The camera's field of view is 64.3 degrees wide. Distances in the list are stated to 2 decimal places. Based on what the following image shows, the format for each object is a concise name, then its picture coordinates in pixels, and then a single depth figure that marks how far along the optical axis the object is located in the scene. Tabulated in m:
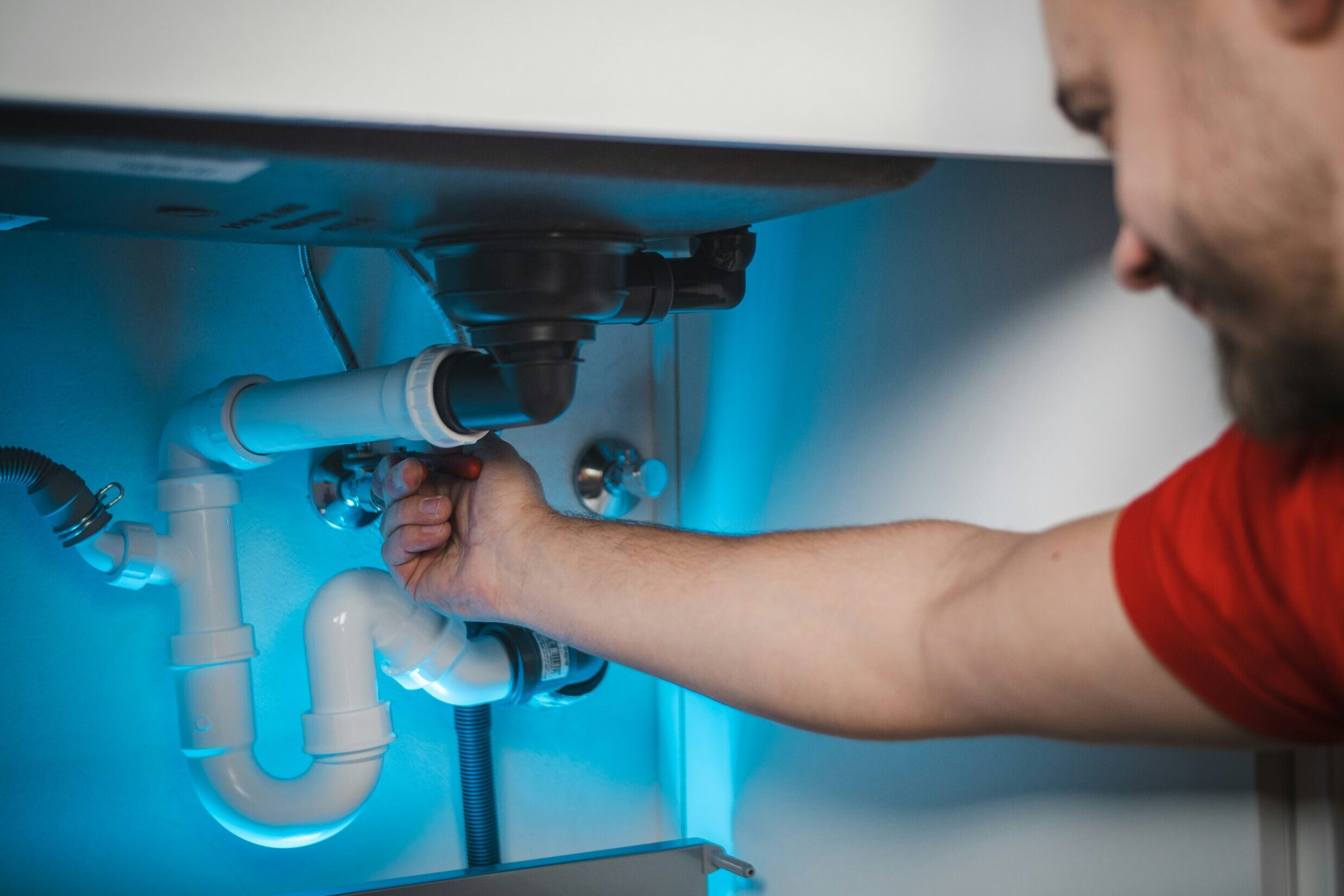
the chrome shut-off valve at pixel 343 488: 0.92
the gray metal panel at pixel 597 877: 0.93
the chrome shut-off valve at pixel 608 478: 1.10
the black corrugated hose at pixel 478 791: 1.02
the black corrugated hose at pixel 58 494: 0.78
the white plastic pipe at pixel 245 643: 0.83
